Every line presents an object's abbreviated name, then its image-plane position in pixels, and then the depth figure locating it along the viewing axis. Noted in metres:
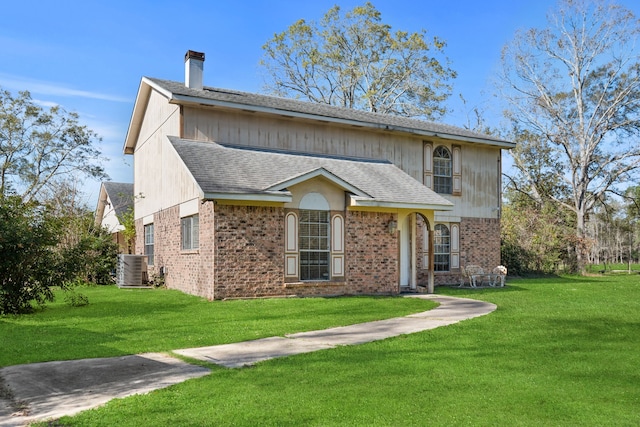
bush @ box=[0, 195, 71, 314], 12.13
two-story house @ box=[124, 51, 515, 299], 14.88
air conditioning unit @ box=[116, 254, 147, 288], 19.88
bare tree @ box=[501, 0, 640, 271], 32.25
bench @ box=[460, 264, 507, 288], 20.11
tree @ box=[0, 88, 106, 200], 35.72
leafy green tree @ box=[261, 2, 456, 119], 38.84
